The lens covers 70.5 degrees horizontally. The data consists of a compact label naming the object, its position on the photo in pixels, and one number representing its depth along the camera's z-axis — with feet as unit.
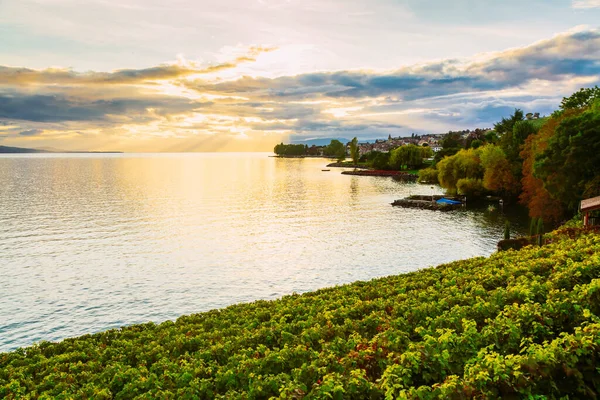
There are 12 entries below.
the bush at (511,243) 123.54
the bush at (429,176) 415.44
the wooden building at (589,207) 102.38
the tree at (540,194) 184.96
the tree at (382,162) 602.03
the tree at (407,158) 576.61
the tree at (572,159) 150.61
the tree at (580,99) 219.20
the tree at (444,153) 484.74
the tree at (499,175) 272.10
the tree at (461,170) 293.43
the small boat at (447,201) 262.94
